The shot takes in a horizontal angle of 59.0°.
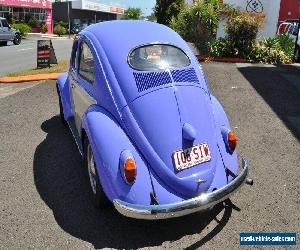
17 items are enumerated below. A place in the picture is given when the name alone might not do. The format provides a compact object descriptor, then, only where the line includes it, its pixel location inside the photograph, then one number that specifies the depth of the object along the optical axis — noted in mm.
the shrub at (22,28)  28181
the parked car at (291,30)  11803
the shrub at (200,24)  11376
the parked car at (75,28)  40431
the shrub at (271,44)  10930
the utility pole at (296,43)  11598
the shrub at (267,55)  10578
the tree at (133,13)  41136
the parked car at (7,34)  19415
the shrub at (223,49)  10941
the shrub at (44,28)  36616
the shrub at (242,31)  10620
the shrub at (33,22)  35599
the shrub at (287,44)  11099
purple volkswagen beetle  2676
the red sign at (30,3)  31660
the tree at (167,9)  16332
